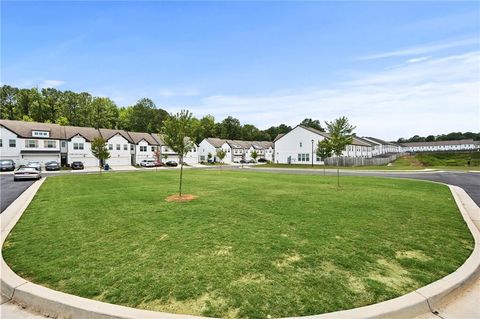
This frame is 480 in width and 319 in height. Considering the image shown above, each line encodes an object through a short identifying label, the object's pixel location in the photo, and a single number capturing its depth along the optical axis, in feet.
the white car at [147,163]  196.33
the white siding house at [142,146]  217.56
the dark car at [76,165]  161.17
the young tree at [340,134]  60.64
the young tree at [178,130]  43.00
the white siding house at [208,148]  271.90
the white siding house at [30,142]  160.56
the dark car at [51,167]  146.92
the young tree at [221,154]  173.76
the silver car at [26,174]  84.48
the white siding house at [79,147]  181.63
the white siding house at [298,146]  186.80
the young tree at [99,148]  96.48
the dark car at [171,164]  208.49
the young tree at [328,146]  62.67
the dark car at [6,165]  136.10
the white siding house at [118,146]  199.21
